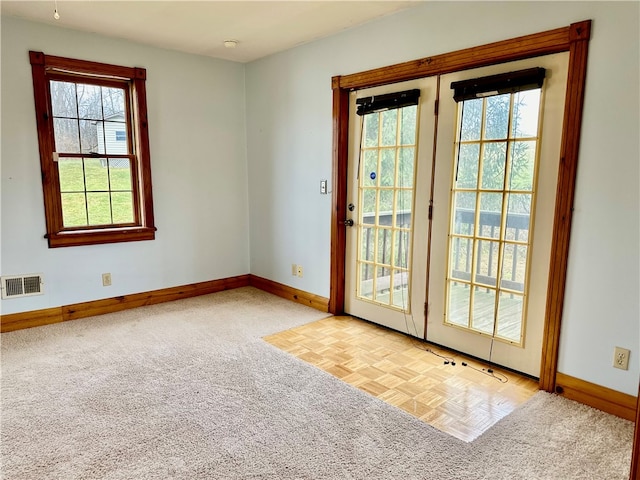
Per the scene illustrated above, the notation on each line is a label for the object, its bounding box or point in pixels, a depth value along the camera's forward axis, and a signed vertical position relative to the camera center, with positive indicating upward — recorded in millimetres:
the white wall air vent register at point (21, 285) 3428 -907
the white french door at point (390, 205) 3168 -216
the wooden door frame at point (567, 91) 2270 +475
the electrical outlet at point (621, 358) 2232 -946
